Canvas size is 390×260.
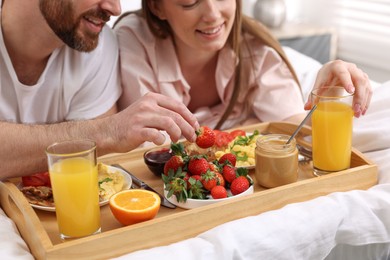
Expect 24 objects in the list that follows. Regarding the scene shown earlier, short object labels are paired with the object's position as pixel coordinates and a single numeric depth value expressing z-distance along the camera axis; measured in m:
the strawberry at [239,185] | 1.19
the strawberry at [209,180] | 1.18
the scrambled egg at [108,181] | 1.22
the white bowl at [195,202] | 1.15
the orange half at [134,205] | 1.08
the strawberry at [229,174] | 1.22
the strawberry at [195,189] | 1.17
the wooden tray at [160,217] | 1.01
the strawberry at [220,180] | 1.19
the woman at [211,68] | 1.84
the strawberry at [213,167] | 1.22
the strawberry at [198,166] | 1.21
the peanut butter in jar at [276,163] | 1.24
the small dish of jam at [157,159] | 1.33
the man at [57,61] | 1.65
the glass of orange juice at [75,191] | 1.04
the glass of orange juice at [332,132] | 1.30
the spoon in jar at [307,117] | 1.27
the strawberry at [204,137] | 1.33
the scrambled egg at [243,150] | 1.37
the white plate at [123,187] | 1.16
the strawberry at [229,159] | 1.30
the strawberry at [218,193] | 1.17
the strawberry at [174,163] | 1.26
